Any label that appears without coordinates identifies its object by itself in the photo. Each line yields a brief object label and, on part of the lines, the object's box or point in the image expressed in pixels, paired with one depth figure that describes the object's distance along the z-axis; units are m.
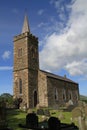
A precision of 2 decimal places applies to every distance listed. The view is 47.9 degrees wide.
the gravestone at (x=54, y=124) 4.57
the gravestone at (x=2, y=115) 6.81
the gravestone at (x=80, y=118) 4.45
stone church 17.18
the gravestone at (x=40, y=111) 12.21
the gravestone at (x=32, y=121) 5.14
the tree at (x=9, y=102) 16.67
